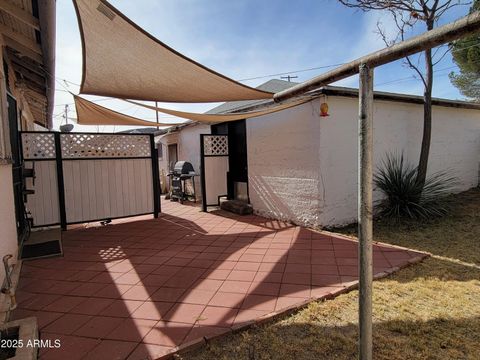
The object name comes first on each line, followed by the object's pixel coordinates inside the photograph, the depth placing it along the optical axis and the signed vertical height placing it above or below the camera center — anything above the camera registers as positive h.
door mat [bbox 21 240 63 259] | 4.82 -1.49
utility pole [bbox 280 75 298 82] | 21.31 +6.27
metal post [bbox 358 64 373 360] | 1.65 -0.20
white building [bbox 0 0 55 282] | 3.65 +1.82
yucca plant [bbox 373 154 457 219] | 6.20 -0.89
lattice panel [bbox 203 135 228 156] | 8.57 +0.52
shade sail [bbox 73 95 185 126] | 6.04 +1.19
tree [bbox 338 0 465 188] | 6.15 +3.05
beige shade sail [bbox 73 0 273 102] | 3.09 +1.36
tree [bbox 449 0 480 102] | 8.78 +3.06
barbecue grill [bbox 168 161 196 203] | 10.18 -0.58
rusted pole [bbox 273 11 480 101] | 1.22 +0.56
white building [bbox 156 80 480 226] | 5.97 +0.24
